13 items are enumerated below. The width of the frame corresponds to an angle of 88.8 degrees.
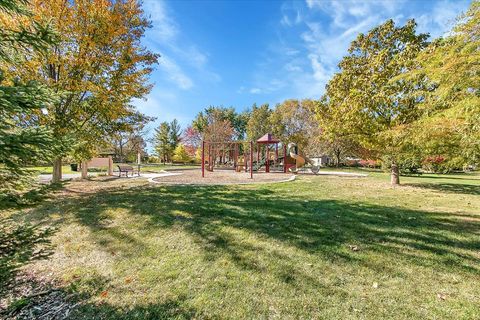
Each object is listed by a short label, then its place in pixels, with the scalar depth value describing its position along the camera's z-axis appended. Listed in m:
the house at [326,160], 37.87
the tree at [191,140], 42.56
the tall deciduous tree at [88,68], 8.34
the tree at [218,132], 35.03
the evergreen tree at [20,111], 2.24
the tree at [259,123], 38.38
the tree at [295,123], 34.00
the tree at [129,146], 35.12
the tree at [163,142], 43.24
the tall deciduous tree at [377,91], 9.73
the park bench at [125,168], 15.04
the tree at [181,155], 38.59
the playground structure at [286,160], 17.39
